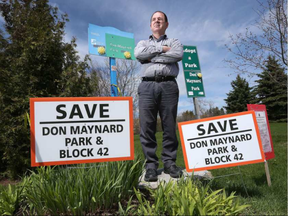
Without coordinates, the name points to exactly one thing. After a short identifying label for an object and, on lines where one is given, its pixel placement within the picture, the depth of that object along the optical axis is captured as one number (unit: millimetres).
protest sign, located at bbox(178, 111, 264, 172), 2424
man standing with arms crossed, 2611
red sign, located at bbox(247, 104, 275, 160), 3379
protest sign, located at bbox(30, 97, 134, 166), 1957
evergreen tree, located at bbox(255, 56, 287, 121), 30703
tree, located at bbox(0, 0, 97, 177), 4329
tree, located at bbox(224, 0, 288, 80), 6250
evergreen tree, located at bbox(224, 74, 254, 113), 38125
